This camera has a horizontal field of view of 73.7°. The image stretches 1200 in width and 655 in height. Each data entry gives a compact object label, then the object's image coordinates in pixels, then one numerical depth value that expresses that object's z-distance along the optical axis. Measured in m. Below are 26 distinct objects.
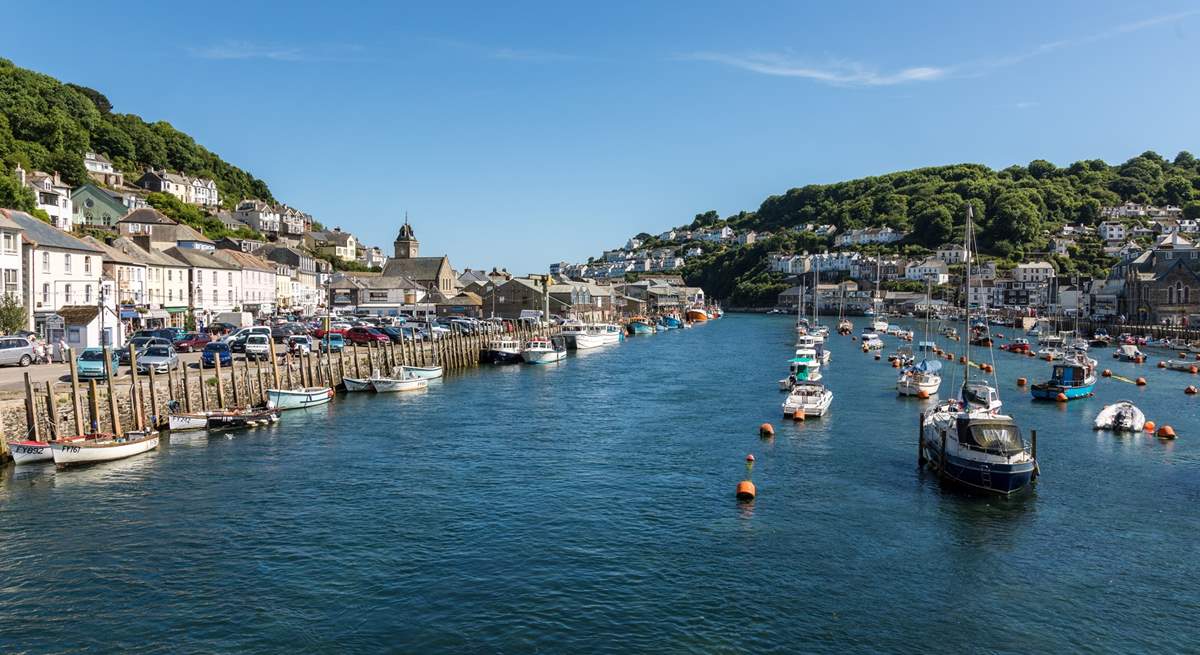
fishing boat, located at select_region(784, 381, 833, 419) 44.75
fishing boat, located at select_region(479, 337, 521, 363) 76.56
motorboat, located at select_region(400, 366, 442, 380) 55.94
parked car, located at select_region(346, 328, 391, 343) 64.07
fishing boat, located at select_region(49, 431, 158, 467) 29.17
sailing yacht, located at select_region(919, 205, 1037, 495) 28.45
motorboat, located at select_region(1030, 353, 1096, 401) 53.72
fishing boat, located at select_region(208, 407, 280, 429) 37.66
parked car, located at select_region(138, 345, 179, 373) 42.22
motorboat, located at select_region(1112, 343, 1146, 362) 83.24
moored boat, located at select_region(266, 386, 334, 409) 43.44
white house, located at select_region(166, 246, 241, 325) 81.19
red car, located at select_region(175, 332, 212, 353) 52.66
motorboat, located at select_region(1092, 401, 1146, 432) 42.03
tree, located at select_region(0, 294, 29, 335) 49.25
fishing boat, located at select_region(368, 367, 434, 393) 52.69
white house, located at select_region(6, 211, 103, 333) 54.19
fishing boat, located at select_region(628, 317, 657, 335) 134.50
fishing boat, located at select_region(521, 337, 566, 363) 76.25
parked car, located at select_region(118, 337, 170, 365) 45.44
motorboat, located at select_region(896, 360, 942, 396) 54.50
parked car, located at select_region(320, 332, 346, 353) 53.53
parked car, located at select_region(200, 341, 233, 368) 45.89
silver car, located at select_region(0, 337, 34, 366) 41.91
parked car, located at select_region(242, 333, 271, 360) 50.57
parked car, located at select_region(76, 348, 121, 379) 38.06
